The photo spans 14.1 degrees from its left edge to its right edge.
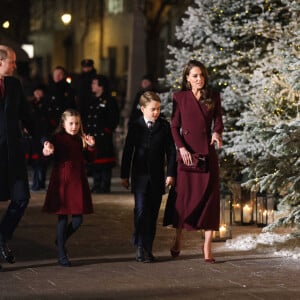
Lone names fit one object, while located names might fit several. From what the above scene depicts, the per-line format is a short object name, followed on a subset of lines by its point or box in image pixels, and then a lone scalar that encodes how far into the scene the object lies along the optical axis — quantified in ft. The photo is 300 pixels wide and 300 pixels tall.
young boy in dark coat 39.96
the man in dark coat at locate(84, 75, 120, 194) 63.77
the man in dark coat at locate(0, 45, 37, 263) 38.14
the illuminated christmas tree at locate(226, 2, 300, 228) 43.34
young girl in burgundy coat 39.14
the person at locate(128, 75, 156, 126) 65.24
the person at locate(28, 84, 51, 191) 66.23
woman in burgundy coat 39.68
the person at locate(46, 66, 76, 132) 64.71
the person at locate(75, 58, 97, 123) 67.80
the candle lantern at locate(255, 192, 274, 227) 48.16
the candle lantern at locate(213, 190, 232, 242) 44.57
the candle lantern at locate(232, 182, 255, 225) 49.34
